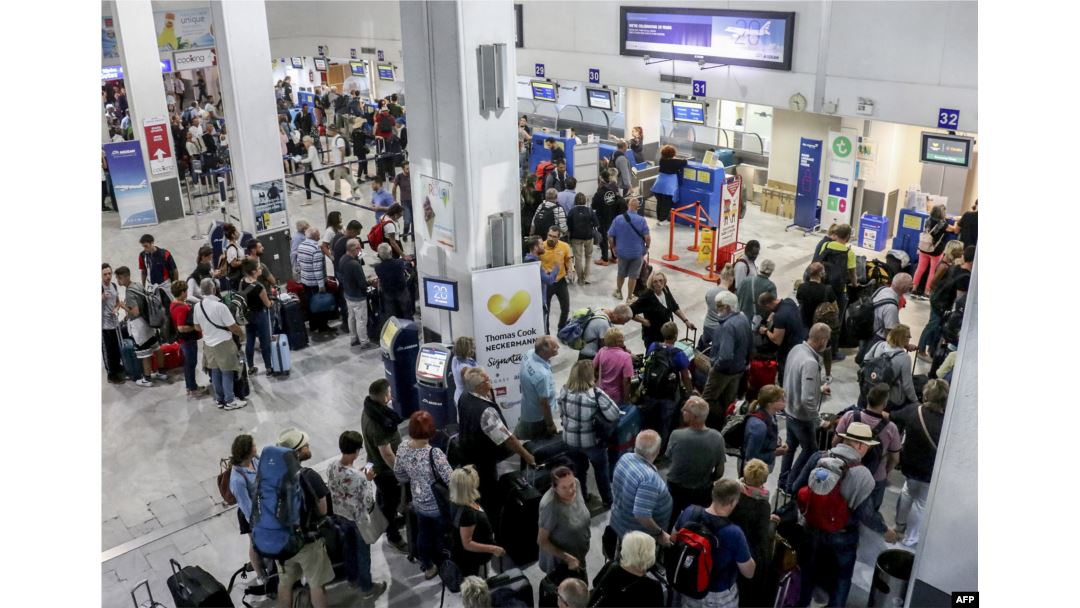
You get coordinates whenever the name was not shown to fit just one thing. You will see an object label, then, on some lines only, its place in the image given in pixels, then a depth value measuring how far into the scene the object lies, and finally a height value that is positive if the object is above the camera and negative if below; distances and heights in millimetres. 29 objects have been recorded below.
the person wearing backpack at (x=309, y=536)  5637 -3123
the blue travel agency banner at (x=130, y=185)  14914 -2406
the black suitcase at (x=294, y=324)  10133 -3216
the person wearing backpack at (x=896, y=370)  6777 -2588
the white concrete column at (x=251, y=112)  11180 -945
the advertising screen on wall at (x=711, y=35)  13305 -124
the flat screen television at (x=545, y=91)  18750 -1237
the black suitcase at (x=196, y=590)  5498 -3346
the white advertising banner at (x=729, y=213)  12375 -2543
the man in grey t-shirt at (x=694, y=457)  5793 -2760
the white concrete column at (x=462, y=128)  7848 -857
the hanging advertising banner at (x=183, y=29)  21547 +262
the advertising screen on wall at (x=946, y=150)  12023 -1708
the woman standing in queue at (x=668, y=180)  14234 -2414
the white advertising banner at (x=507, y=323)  8281 -2674
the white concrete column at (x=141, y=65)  14281 -385
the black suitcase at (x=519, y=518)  6043 -3245
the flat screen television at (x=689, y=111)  16531 -1513
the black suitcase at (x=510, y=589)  5059 -3175
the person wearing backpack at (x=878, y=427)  5943 -2648
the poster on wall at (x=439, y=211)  8453 -1667
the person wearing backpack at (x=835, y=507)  5297 -2857
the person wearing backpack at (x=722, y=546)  4855 -2761
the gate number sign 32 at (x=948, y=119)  11516 -1231
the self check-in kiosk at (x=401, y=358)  8172 -2939
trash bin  5523 -3378
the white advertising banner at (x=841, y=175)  13852 -2329
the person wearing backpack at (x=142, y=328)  9109 -2955
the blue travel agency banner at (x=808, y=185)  14352 -2562
